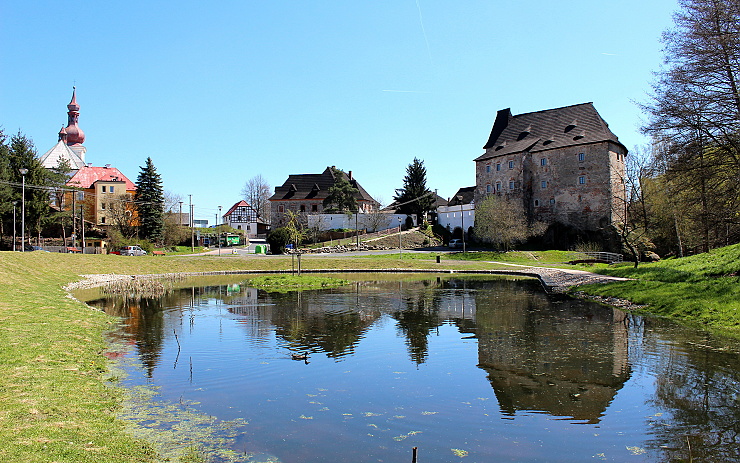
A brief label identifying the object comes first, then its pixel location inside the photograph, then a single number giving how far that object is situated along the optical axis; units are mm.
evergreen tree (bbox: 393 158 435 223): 76625
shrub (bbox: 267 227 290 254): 62812
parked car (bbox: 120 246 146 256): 53400
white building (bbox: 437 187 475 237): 71625
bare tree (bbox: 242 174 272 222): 115094
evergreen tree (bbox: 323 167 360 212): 80312
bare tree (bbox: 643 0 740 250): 21062
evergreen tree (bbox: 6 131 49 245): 52656
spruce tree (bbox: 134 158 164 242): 64688
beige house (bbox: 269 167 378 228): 88188
